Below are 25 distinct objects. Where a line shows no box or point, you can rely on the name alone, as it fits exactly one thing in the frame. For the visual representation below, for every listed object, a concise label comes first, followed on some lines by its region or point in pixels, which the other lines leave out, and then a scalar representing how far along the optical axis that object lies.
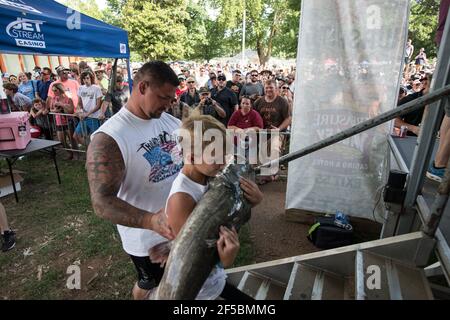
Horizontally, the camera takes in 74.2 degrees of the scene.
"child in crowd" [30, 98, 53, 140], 9.16
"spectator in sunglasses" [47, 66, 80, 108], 9.09
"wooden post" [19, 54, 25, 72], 25.48
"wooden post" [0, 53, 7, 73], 23.44
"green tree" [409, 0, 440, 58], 20.07
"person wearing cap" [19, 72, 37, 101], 11.49
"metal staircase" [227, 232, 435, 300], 2.22
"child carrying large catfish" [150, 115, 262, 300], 1.40
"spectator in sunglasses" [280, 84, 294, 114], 9.09
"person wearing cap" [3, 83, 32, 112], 9.62
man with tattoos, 1.89
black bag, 4.28
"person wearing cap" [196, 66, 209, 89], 16.71
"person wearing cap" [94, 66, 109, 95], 11.67
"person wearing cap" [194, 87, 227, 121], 7.61
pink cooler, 5.67
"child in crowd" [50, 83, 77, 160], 8.69
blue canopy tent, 4.56
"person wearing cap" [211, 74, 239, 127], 8.09
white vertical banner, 4.08
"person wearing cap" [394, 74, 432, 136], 5.38
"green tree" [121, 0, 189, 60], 26.53
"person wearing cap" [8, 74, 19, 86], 13.62
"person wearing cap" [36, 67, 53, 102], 10.50
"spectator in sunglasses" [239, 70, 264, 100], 9.95
